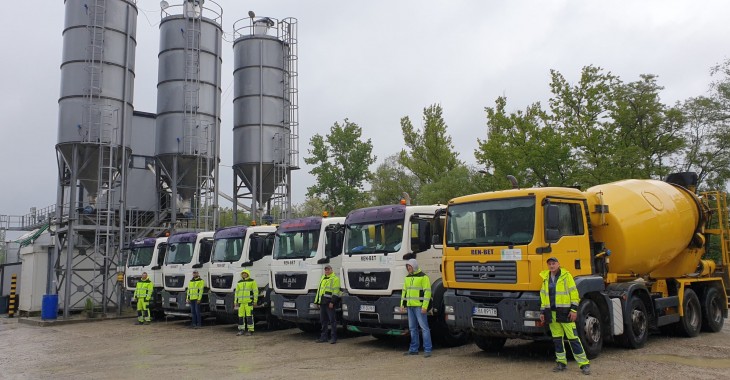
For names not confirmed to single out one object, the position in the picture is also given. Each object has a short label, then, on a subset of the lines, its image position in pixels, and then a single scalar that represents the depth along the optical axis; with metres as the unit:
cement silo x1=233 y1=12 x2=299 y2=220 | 27.67
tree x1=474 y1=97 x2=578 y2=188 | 24.12
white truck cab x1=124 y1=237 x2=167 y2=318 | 20.73
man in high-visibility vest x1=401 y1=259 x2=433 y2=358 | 10.91
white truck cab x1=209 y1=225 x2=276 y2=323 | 16.28
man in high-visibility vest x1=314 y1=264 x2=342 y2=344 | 13.11
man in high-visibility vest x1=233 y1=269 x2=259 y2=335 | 15.45
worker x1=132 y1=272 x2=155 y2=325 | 19.97
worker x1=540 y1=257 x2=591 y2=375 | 8.85
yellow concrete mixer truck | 9.37
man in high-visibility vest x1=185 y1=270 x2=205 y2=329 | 17.78
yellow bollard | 26.62
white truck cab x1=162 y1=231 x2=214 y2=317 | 18.67
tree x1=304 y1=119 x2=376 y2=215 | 33.47
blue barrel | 21.83
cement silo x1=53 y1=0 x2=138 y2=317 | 22.52
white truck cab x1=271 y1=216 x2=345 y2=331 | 13.87
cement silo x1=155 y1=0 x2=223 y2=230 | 25.64
